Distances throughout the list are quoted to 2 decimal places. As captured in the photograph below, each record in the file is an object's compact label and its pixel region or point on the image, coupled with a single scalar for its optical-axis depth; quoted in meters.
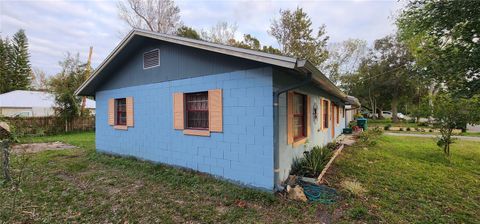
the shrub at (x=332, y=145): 8.92
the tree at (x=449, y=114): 7.46
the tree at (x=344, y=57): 29.16
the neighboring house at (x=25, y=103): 21.95
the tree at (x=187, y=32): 16.09
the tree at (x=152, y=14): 17.73
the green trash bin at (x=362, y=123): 18.17
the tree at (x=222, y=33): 19.94
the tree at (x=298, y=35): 20.38
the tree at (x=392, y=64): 27.89
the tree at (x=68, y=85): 16.09
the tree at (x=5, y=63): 30.14
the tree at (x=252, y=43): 20.13
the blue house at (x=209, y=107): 4.62
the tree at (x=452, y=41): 4.73
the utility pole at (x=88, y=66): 17.74
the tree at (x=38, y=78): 34.28
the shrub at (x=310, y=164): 5.36
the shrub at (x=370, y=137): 10.69
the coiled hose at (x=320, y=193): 4.24
